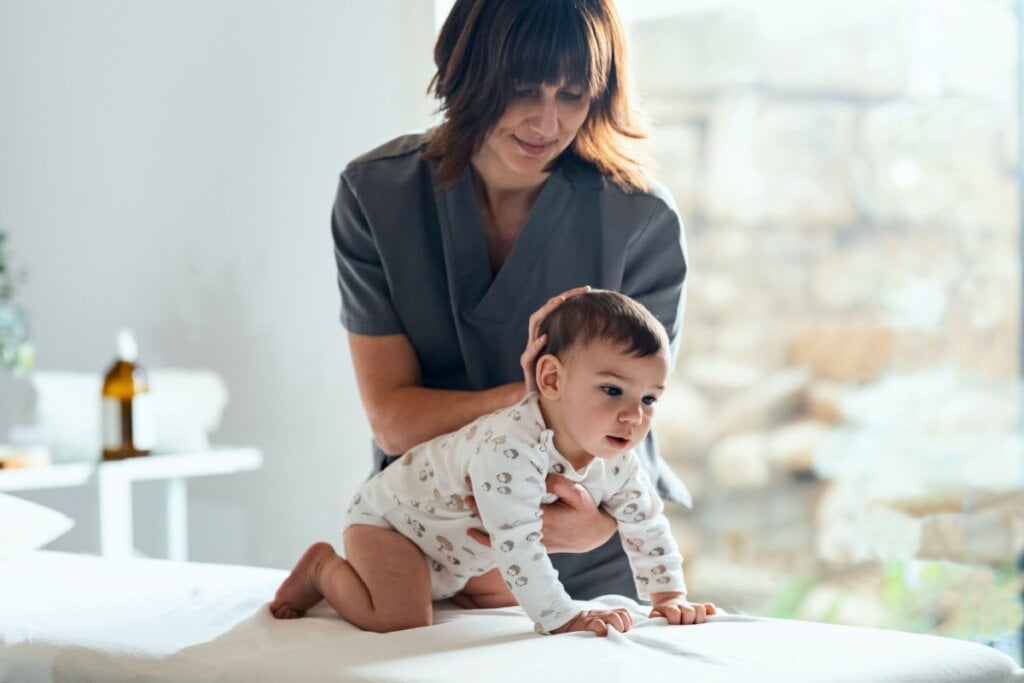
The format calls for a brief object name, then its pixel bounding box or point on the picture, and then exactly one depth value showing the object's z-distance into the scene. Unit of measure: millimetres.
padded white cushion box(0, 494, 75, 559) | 2250
